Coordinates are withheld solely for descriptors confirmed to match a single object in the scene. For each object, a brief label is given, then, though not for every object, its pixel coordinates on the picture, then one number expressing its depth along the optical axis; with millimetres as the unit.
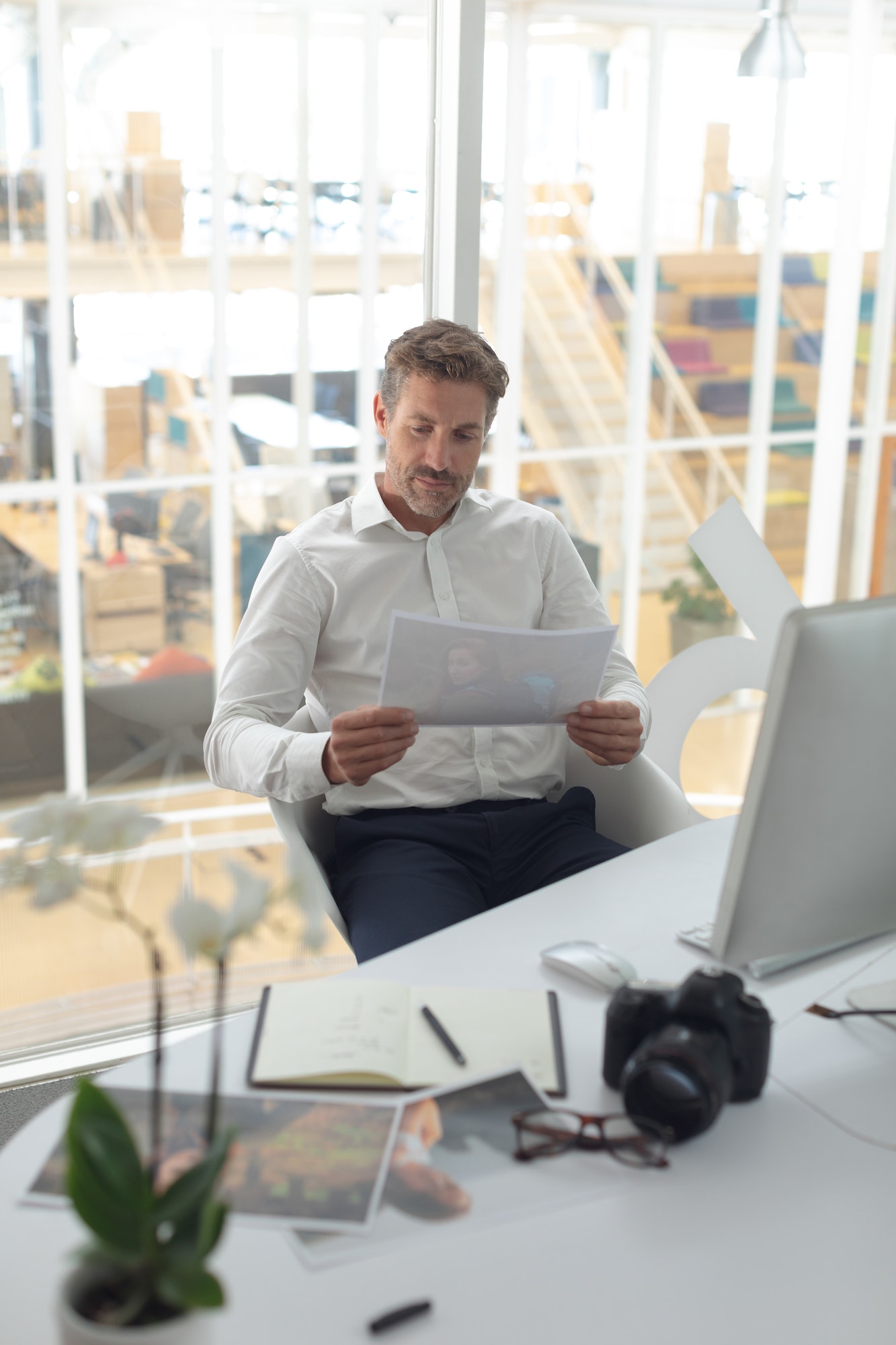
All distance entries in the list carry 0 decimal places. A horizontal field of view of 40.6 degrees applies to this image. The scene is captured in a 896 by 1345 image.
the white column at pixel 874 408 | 6512
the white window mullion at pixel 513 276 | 5660
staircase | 6035
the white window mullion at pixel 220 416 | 4543
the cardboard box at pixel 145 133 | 4188
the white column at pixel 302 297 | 4992
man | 1873
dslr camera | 1027
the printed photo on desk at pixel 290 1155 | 934
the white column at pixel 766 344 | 6254
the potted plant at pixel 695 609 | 6633
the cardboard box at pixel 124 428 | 4422
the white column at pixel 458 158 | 2523
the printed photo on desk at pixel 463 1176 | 922
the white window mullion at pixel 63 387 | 3953
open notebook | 1102
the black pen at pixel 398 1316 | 824
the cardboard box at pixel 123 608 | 4602
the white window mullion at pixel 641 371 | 5879
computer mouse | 1269
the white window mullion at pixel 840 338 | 6051
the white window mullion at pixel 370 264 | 4859
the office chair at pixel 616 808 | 1941
